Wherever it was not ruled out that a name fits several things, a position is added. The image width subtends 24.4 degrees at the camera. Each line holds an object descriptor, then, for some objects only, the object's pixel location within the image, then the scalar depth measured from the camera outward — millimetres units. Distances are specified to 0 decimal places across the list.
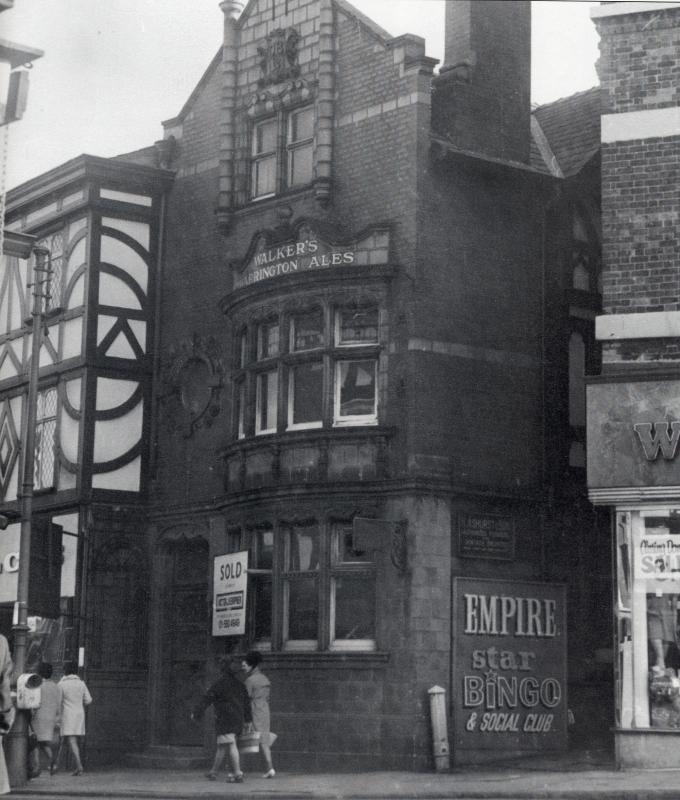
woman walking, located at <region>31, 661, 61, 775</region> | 22578
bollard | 21594
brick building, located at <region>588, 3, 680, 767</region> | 19234
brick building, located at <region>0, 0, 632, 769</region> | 22750
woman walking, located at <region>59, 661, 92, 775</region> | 23172
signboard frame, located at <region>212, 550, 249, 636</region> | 24109
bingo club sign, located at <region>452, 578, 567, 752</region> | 22500
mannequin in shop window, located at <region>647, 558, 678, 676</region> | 19250
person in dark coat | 20562
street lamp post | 21750
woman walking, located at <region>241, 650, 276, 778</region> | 21125
